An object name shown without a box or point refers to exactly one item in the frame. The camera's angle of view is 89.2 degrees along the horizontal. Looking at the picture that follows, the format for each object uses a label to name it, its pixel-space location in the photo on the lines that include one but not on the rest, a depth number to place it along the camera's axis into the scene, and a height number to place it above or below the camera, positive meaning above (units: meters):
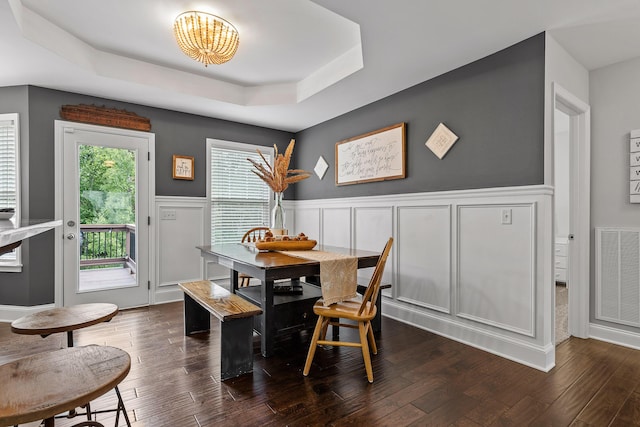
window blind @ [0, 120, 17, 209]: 3.34 +0.49
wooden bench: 2.13 -0.80
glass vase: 2.93 -0.04
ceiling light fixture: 2.38 +1.34
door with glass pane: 3.52 -0.04
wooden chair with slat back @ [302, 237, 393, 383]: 2.15 -0.68
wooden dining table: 2.12 -0.56
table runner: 2.22 -0.45
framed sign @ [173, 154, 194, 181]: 4.14 +0.59
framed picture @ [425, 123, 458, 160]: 2.99 +0.69
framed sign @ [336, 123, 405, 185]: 3.50 +0.67
